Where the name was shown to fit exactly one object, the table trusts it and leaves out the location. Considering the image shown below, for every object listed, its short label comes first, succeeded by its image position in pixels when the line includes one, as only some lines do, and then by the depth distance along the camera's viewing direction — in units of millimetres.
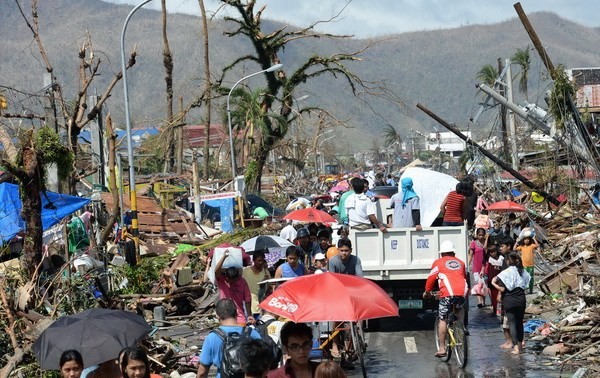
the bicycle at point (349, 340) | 13352
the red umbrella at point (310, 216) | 23516
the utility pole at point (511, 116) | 42909
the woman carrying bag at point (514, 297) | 15344
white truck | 17125
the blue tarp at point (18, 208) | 20609
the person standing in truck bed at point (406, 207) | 18891
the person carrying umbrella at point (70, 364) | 8188
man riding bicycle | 14438
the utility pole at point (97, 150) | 35362
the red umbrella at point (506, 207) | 30516
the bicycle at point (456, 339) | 14025
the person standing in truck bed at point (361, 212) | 17938
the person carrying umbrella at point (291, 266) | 15109
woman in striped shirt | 19234
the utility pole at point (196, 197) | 40094
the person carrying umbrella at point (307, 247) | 19562
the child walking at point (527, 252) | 21188
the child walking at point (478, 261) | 21188
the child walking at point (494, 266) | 19484
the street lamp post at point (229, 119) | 39644
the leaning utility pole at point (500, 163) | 36062
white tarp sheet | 22734
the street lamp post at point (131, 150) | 24344
